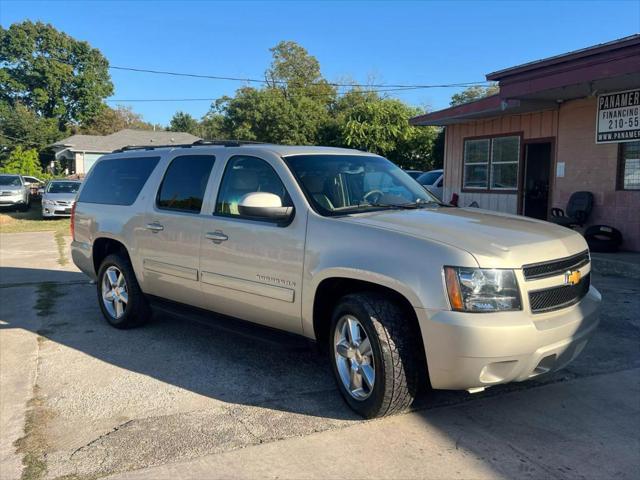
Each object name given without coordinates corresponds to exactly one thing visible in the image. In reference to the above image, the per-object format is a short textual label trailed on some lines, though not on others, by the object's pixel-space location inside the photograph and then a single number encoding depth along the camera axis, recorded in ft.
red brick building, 32.89
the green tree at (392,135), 104.01
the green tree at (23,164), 143.95
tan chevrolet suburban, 11.28
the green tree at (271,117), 137.80
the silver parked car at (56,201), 74.54
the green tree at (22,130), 192.75
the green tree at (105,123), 224.12
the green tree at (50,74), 214.28
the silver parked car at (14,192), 86.02
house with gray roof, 156.56
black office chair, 37.45
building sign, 34.22
